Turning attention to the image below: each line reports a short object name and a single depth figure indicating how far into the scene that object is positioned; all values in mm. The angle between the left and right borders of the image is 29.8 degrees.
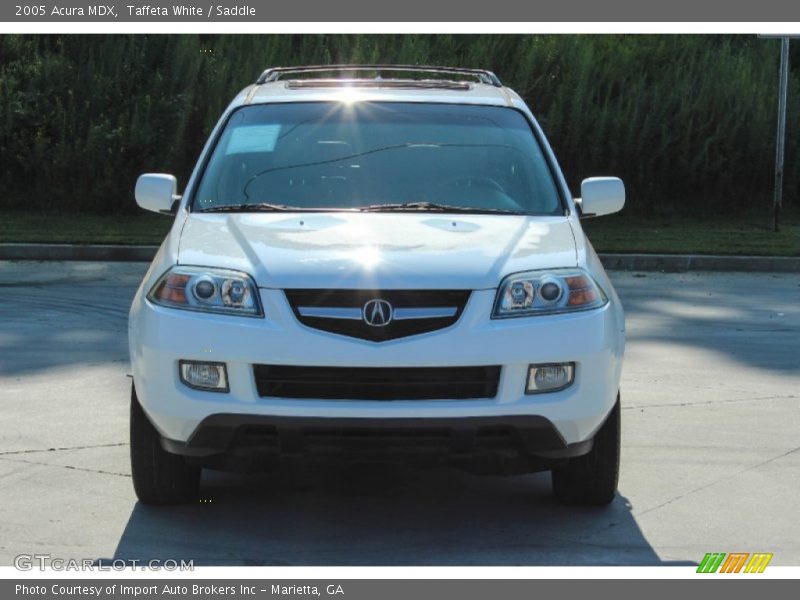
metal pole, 18750
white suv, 5258
